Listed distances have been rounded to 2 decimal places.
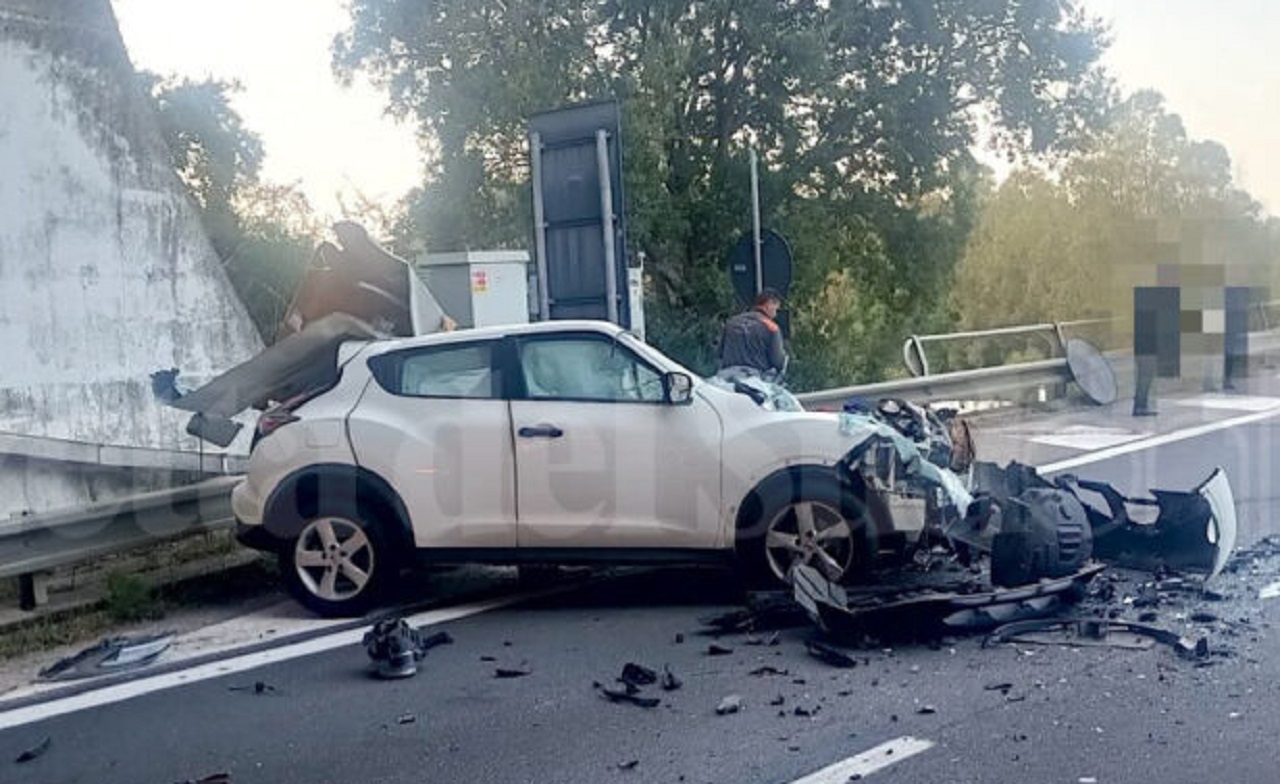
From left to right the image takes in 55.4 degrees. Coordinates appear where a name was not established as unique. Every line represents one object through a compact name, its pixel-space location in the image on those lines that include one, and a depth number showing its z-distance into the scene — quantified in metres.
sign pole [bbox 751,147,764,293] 10.54
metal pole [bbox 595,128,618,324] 9.53
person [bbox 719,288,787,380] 10.45
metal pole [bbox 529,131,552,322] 9.83
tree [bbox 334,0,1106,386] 19.06
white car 6.46
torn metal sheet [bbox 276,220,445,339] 7.81
